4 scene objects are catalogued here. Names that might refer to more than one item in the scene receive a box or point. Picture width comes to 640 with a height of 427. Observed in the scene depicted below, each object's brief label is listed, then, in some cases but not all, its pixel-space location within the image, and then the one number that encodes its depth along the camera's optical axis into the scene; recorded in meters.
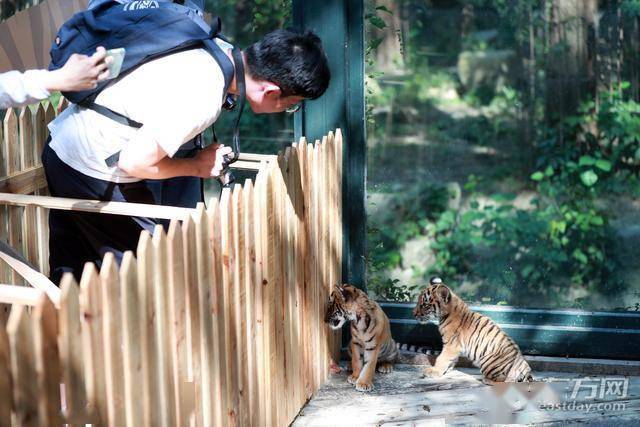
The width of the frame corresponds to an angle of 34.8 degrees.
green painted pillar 5.71
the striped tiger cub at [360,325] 5.50
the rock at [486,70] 8.62
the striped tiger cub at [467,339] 5.52
